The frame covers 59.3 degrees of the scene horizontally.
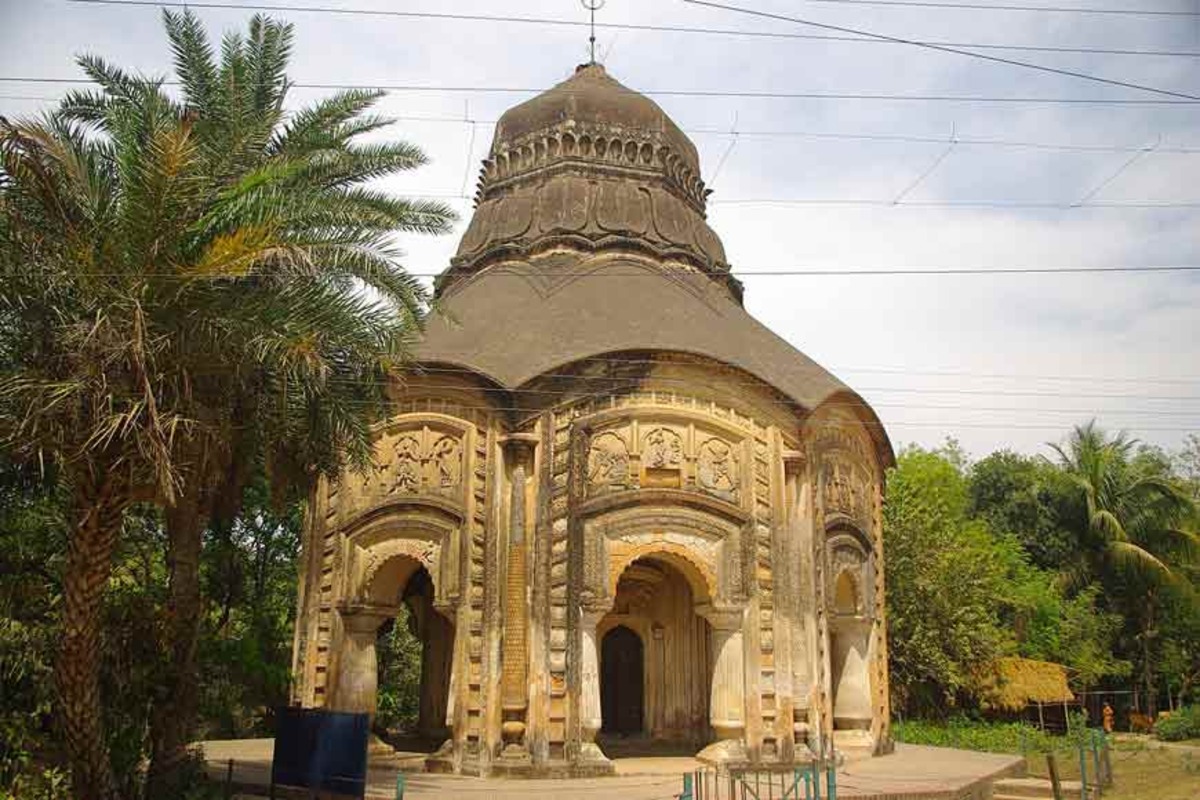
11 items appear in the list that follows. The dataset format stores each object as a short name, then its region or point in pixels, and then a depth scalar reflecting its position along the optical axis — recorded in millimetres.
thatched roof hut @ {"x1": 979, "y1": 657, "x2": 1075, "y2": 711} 30484
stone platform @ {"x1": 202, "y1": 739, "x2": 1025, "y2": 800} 14547
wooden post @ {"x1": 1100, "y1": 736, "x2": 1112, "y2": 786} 18708
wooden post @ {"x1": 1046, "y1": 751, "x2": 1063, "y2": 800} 15969
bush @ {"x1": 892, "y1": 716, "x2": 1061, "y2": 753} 24531
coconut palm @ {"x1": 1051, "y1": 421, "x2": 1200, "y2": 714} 35625
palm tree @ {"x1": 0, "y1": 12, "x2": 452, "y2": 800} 10961
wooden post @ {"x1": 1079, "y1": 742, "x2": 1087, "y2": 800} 15497
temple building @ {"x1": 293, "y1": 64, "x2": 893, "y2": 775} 17188
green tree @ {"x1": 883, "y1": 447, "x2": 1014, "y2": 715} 30078
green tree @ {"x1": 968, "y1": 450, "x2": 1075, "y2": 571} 39781
